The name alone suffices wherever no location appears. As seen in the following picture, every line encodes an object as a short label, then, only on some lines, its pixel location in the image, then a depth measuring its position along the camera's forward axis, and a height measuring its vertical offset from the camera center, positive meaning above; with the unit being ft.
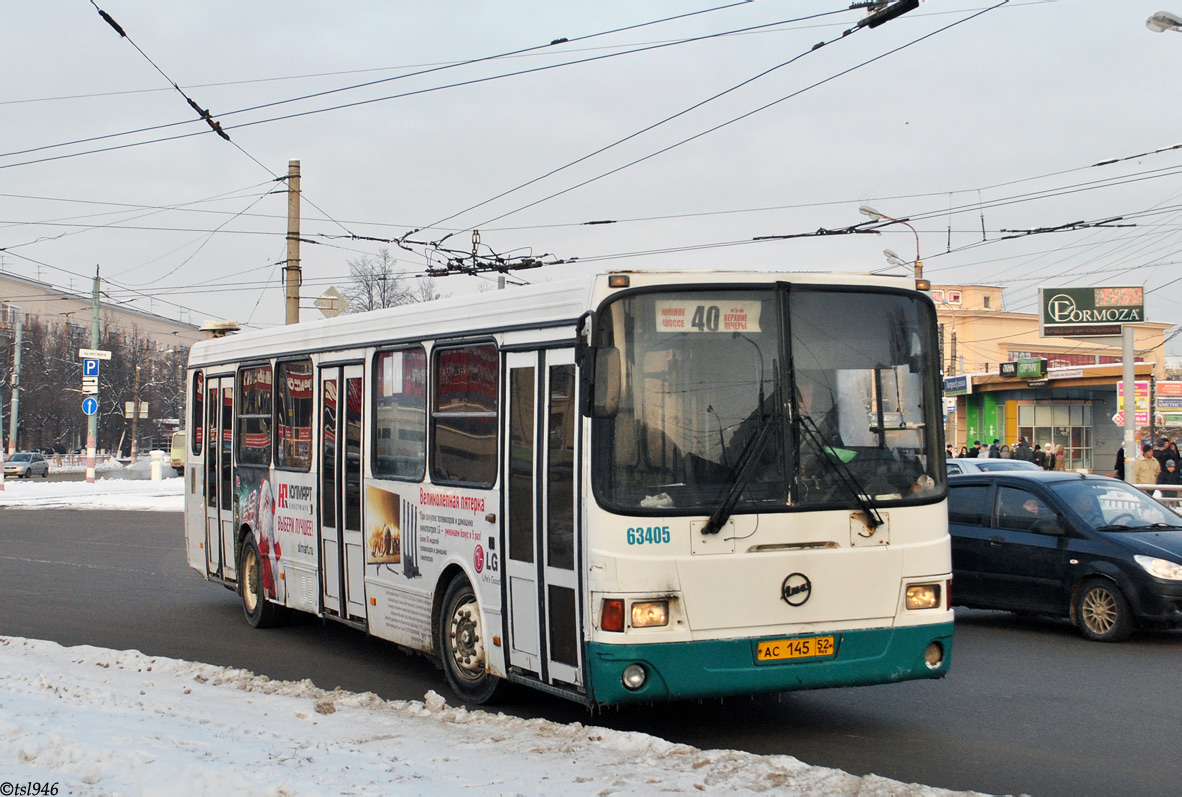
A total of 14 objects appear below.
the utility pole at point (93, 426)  134.31 +1.96
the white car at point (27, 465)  199.11 -3.11
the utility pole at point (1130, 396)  88.43 +1.89
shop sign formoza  131.34 +12.10
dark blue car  36.35 -3.77
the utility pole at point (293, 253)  76.48 +11.47
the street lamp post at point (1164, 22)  53.93 +17.07
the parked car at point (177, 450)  158.54 -0.94
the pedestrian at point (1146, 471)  85.30 -3.23
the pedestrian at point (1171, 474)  88.17 -3.64
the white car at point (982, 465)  71.61 -2.26
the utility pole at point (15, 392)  174.34 +8.38
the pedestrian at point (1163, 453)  90.12 -2.17
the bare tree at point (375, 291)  176.65 +21.28
